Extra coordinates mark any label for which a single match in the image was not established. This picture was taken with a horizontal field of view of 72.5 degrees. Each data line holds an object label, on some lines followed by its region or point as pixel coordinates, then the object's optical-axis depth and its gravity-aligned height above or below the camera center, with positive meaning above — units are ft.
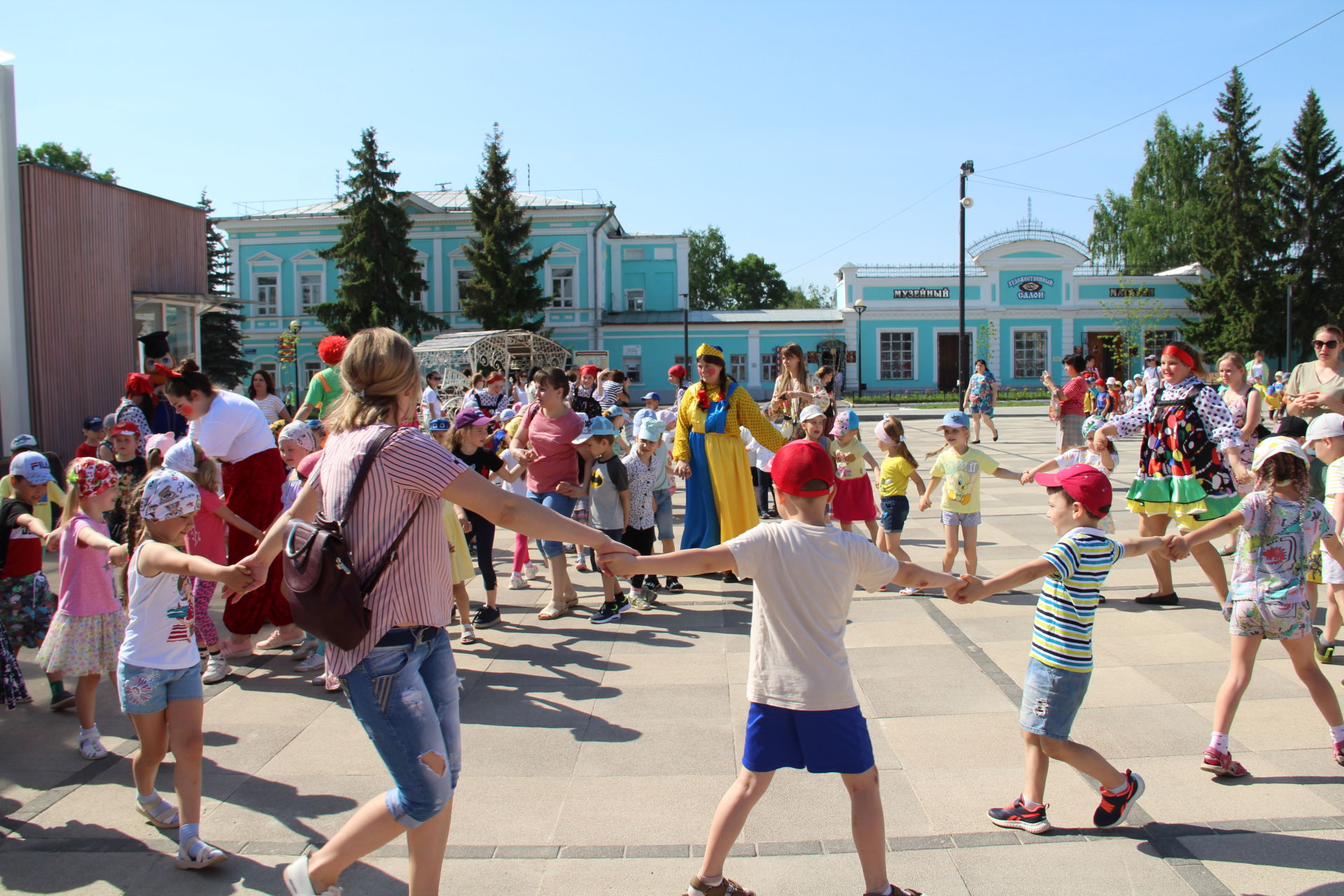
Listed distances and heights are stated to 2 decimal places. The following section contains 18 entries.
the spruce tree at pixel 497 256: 140.36 +20.79
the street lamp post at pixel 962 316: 89.61 +7.36
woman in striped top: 8.59 -2.00
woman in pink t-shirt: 23.36 -1.68
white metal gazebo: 107.55 +4.82
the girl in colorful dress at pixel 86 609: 14.75 -3.58
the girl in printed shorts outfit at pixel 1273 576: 13.10 -2.76
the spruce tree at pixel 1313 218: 143.13 +26.68
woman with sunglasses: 21.25 +0.03
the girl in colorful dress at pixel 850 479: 26.37 -2.62
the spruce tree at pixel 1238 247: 141.49 +22.24
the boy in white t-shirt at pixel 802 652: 9.55 -2.78
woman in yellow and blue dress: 24.29 -1.63
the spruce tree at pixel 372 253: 131.34 +20.21
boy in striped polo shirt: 11.31 -3.05
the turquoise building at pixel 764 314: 150.92 +13.82
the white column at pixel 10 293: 44.27 +4.94
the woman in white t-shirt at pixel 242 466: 18.80 -1.59
